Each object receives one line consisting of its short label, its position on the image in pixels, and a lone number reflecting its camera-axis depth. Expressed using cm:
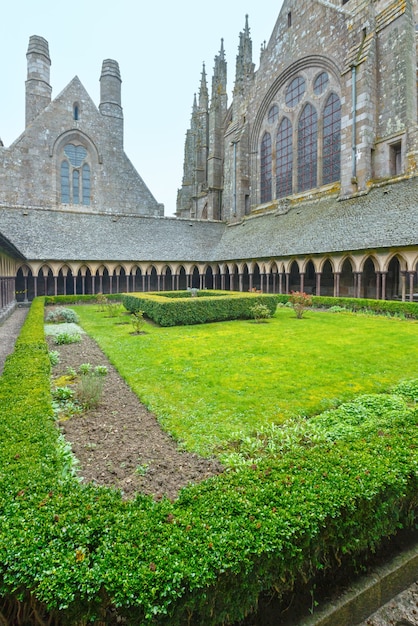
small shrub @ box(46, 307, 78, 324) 1490
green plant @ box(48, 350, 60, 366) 815
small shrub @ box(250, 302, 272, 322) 1435
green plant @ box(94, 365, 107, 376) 746
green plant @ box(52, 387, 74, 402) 604
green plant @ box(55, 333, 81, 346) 1041
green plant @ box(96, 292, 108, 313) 1942
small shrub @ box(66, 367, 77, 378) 724
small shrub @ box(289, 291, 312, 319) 1515
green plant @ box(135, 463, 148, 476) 392
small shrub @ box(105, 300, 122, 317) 1698
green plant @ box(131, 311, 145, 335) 1198
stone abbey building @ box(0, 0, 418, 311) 1997
